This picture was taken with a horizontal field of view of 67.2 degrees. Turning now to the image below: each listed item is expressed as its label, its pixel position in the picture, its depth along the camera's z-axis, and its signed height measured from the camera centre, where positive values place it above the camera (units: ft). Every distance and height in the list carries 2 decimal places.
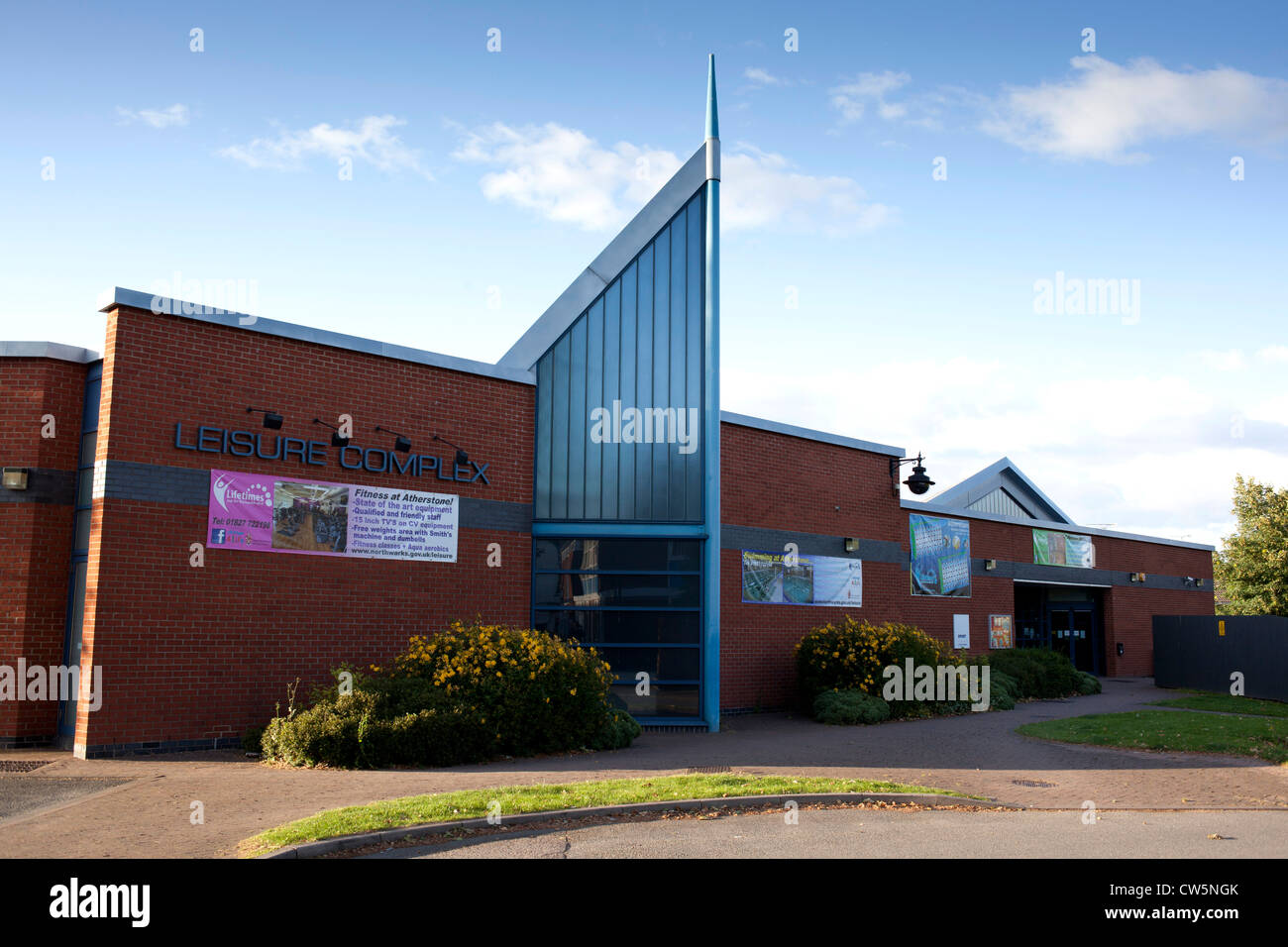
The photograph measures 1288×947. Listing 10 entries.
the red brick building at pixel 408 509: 44.04 +4.28
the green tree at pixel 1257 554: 129.08 +5.70
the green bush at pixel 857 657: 63.62 -4.35
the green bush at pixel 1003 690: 68.69 -7.14
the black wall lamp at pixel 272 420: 47.16 +7.97
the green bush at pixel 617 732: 47.65 -7.18
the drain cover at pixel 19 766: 39.45 -7.63
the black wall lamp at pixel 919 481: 74.28 +8.43
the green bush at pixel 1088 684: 83.56 -7.79
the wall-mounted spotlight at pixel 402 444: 51.93 +7.57
